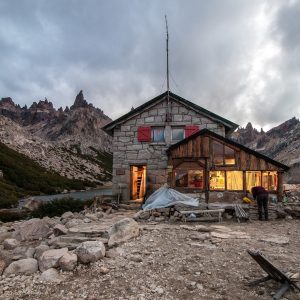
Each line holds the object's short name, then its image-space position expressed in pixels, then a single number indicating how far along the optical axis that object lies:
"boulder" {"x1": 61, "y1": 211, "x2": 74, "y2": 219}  15.88
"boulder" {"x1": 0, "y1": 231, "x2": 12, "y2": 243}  12.54
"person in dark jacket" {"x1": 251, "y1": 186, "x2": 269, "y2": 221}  14.88
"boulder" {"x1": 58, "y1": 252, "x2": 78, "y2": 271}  7.59
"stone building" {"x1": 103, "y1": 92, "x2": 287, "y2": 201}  17.59
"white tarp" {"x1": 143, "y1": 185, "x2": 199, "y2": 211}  15.53
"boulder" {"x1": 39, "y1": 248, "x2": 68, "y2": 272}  7.74
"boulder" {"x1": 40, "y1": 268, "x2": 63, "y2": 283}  7.07
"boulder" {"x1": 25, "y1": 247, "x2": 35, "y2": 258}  8.87
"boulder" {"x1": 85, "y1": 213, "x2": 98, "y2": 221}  14.93
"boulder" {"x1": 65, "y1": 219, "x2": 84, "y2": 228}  13.14
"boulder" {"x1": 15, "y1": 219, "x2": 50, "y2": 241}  11.96
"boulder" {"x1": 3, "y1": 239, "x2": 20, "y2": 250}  10.45
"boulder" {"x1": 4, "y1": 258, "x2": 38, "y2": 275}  7.70
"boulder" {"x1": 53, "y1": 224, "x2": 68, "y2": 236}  11.38
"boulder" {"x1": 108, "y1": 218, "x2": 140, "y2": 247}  9.65
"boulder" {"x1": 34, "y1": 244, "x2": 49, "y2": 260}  8.70
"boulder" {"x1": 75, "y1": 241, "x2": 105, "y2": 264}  7.95
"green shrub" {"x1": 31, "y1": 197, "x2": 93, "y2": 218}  20.00
